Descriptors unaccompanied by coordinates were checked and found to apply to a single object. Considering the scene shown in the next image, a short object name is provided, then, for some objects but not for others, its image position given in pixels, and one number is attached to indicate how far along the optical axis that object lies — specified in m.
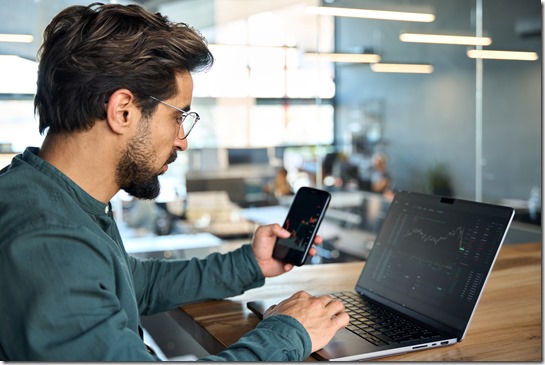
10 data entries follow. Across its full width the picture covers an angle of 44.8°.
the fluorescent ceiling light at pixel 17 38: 3.45
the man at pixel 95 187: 0.85
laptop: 1.08
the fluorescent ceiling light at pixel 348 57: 4.25
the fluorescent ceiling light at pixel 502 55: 4.33
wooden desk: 1.05
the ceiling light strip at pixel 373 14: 4.22
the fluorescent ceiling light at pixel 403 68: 4.62
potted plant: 4.64
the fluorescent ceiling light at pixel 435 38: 4.50
